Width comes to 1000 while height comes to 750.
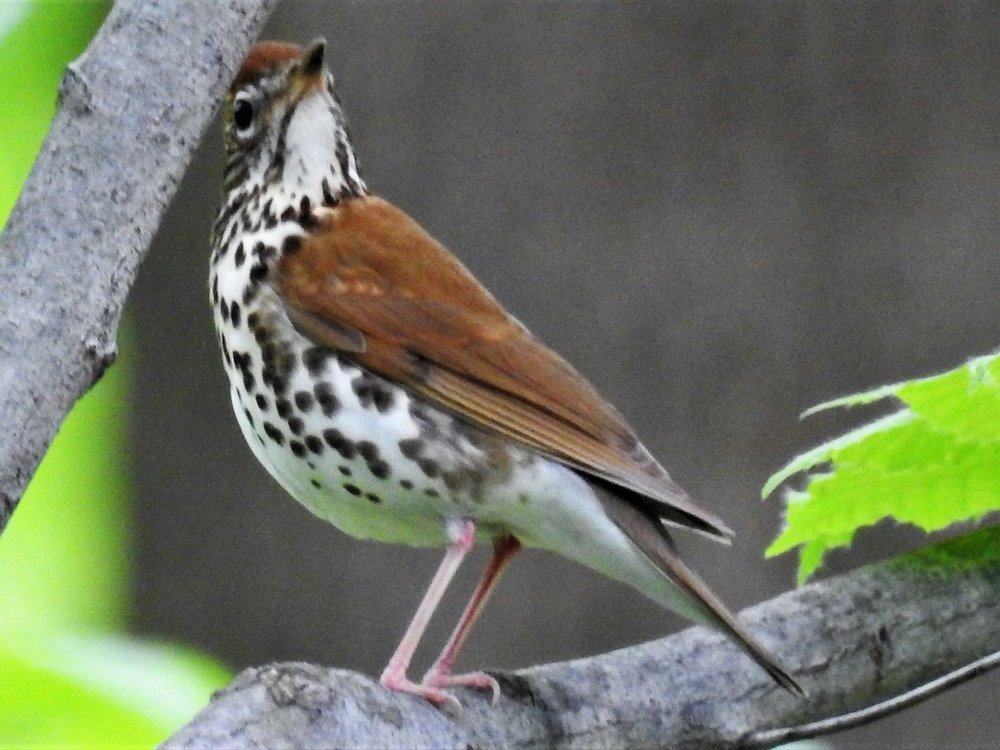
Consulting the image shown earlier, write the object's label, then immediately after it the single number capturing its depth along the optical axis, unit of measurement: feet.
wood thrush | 12.94
